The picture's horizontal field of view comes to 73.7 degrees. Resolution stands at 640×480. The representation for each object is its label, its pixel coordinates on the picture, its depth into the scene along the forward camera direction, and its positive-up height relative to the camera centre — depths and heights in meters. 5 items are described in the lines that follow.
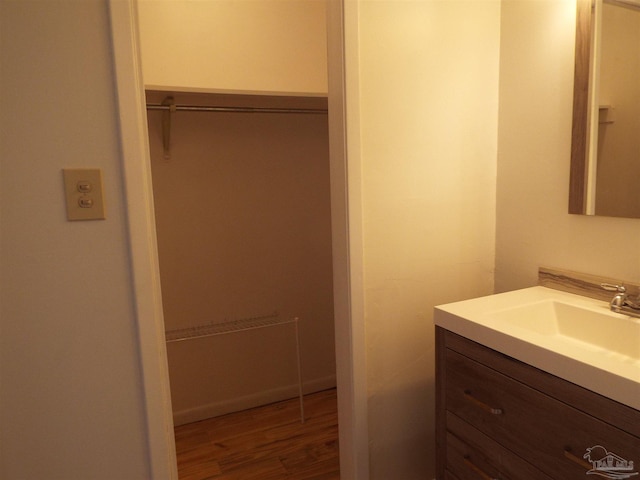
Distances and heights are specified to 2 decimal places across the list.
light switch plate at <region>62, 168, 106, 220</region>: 1.03 +0.01
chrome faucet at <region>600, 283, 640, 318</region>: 1.21 -0.35
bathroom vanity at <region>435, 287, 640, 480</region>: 0.89 -0.50
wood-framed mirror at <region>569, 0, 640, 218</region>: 1.27 +0.22
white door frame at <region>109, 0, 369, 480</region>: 1.05 -0.19
